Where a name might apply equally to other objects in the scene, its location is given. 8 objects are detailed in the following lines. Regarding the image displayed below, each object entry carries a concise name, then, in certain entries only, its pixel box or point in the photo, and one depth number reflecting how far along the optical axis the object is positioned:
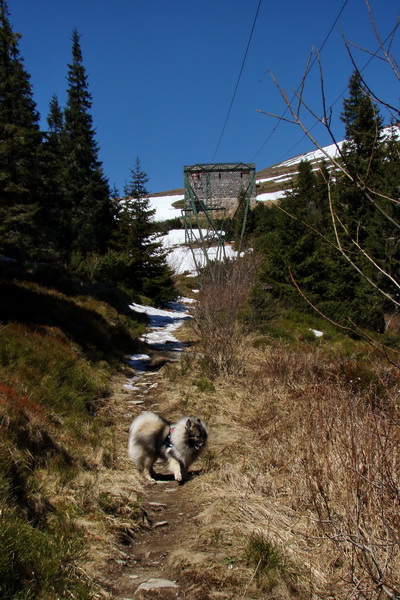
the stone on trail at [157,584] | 2.83
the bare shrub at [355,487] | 2.48
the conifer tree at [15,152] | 15.06
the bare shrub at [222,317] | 9.35
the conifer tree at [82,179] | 30.05
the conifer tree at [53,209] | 22.34
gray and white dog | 5.03
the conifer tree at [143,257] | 23.70
